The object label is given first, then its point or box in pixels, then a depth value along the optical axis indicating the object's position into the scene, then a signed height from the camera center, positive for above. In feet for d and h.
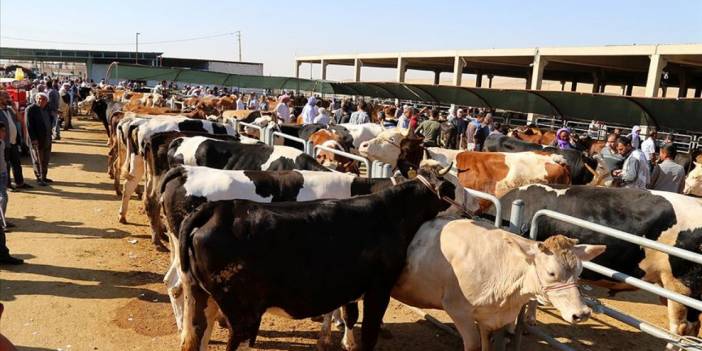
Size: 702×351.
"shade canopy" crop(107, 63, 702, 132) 47.78 +1.01
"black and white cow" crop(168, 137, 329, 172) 21.07 -2.70
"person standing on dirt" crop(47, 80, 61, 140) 52.47 -2.94
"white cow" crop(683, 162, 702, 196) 27.66 -3.61
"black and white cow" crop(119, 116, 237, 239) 26.43 -2.57
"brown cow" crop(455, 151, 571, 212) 24.67 -3.15
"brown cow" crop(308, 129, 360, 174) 27.30 -3.23
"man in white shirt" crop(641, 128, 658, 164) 37.01 -2.42
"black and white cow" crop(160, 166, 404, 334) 15.38 -2.97
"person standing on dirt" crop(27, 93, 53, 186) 32.86 -3.77
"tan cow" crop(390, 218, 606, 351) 10.44 -3.72
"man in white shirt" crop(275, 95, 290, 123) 52.19 -1.84
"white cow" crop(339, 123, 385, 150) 39.68 -2.57
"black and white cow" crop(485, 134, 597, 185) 27.81 -2.97
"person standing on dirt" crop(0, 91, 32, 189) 28.53 -3.65
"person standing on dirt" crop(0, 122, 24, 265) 19.37 -5.39
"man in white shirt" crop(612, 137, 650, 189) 26.11 -2.92
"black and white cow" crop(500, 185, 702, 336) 14.30 -3.47
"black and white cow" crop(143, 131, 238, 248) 22.35 -3.78
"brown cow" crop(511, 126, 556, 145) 49.16 -2.63
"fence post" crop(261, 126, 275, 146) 29.35 -2.43
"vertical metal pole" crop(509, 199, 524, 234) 13.20 -2.82
